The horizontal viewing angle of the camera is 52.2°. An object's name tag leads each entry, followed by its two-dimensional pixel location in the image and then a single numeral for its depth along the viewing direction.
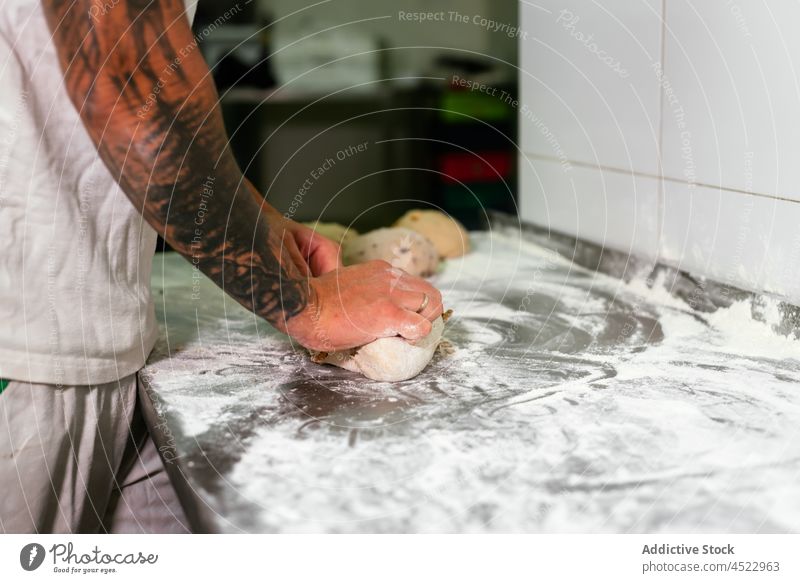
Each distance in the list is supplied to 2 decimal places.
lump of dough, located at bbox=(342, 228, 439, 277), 1.27
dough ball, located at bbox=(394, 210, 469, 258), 1.44
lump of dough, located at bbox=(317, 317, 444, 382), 0.84
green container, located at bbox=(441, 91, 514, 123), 2.45
